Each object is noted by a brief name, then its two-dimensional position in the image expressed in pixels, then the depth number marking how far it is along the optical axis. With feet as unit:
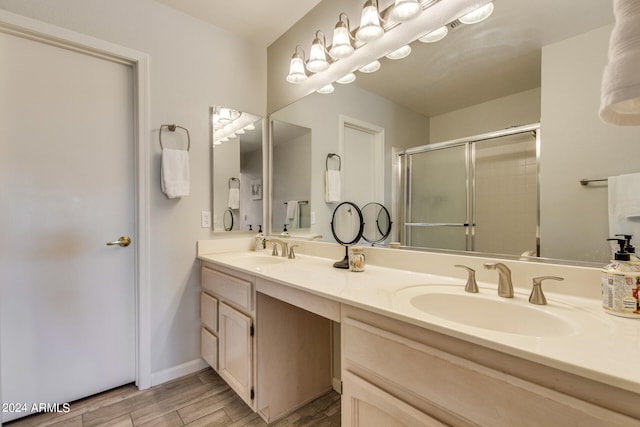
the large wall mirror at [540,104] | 3.04
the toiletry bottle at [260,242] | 7.25
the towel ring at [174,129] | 6.05
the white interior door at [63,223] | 4.86
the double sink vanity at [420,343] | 1.82
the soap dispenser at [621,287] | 2.42
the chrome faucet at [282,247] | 6.52
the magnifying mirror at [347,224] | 5.56
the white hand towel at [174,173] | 5.85
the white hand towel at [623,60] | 1.84
